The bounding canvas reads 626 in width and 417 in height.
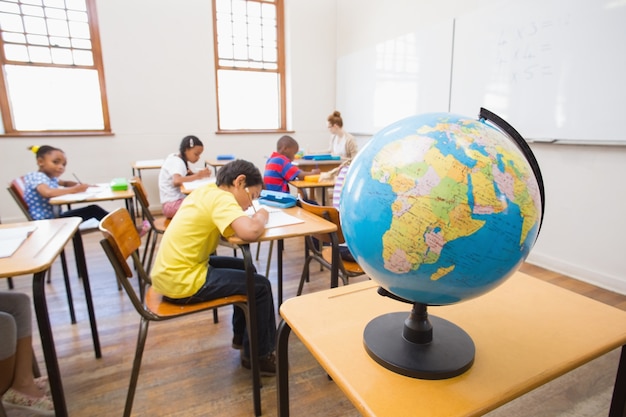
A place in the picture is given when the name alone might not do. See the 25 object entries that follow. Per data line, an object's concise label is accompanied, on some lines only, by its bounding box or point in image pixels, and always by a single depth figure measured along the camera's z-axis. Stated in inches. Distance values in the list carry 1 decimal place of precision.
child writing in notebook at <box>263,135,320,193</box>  115.0
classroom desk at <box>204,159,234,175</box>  187.9
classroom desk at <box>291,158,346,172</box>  157.2
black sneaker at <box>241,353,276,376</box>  67.6
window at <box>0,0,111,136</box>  169.8
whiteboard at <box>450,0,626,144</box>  97.3
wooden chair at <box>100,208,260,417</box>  52.4
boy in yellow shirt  58.4
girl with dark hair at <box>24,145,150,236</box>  100.3
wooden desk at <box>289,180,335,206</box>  115.4
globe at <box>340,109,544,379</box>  21.3
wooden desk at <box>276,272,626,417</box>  24.3
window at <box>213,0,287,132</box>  211.5
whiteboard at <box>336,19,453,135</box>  151.2
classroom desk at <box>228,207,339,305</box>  59.1
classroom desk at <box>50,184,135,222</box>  98.9
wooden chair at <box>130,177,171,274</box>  100.3
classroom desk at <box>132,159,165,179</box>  169.3
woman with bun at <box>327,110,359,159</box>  182.1
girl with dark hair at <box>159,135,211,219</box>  115.4
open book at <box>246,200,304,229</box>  67.8
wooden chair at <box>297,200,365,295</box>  73.1
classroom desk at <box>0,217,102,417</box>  47.7
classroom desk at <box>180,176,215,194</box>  107.5
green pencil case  113.7
